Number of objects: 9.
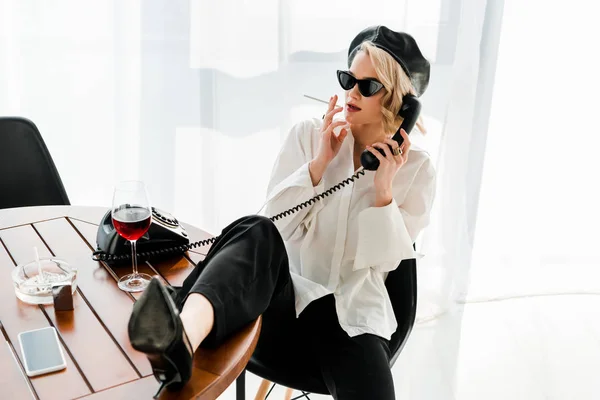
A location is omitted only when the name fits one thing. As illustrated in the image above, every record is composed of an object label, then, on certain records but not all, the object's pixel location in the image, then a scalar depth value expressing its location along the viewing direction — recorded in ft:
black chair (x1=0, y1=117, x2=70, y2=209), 7.00
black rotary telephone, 5.02
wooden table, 3.77
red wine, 4.59
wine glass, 4.59
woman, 5.37
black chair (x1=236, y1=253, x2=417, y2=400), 5.57
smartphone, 3.85
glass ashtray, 4.45
